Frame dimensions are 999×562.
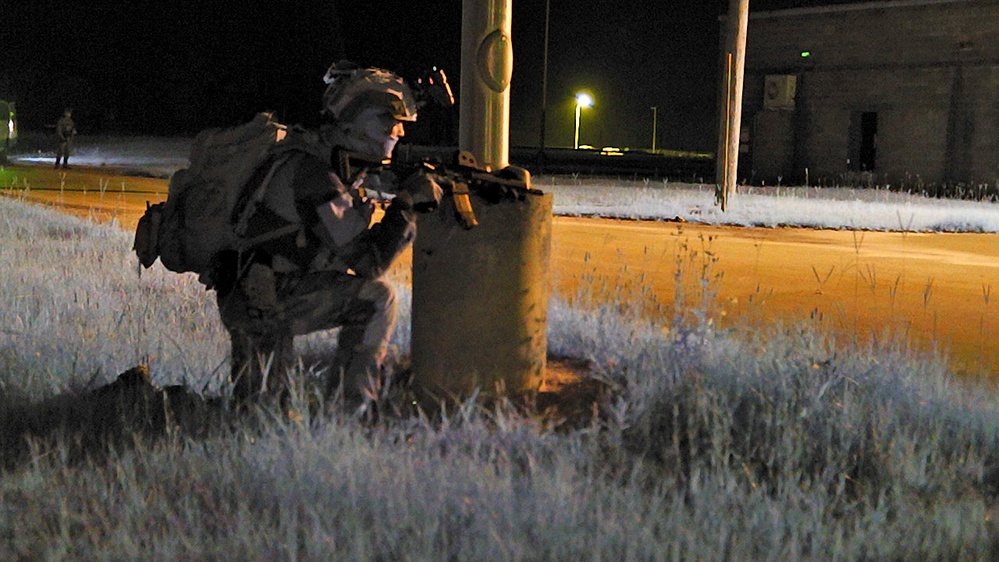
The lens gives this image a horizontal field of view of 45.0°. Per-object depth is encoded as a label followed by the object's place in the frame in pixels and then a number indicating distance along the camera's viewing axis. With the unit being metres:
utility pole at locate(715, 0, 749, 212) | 18.06
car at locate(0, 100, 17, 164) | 29.73
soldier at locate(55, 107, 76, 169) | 29.11
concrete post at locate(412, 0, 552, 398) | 4.97
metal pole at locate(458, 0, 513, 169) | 5.79
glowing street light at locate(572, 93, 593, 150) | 60.97
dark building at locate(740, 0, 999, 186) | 28.09
